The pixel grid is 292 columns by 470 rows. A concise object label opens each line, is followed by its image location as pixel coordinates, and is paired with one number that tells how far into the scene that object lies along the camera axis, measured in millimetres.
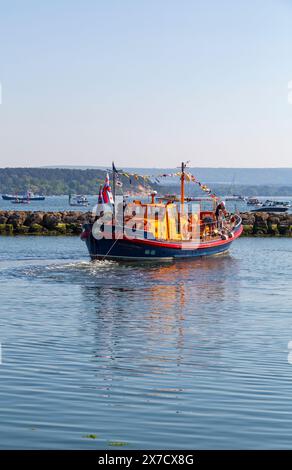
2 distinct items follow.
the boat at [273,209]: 162438
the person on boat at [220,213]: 65375
